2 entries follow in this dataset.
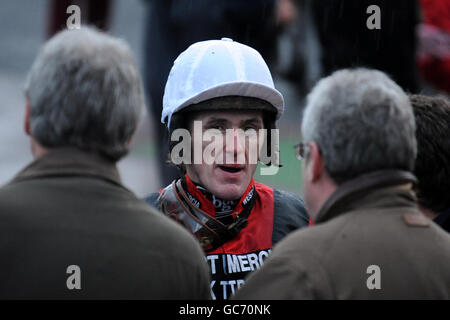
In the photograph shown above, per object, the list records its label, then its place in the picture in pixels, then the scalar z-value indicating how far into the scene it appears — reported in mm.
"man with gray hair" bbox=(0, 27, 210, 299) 4184
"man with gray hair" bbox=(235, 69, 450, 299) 4340
